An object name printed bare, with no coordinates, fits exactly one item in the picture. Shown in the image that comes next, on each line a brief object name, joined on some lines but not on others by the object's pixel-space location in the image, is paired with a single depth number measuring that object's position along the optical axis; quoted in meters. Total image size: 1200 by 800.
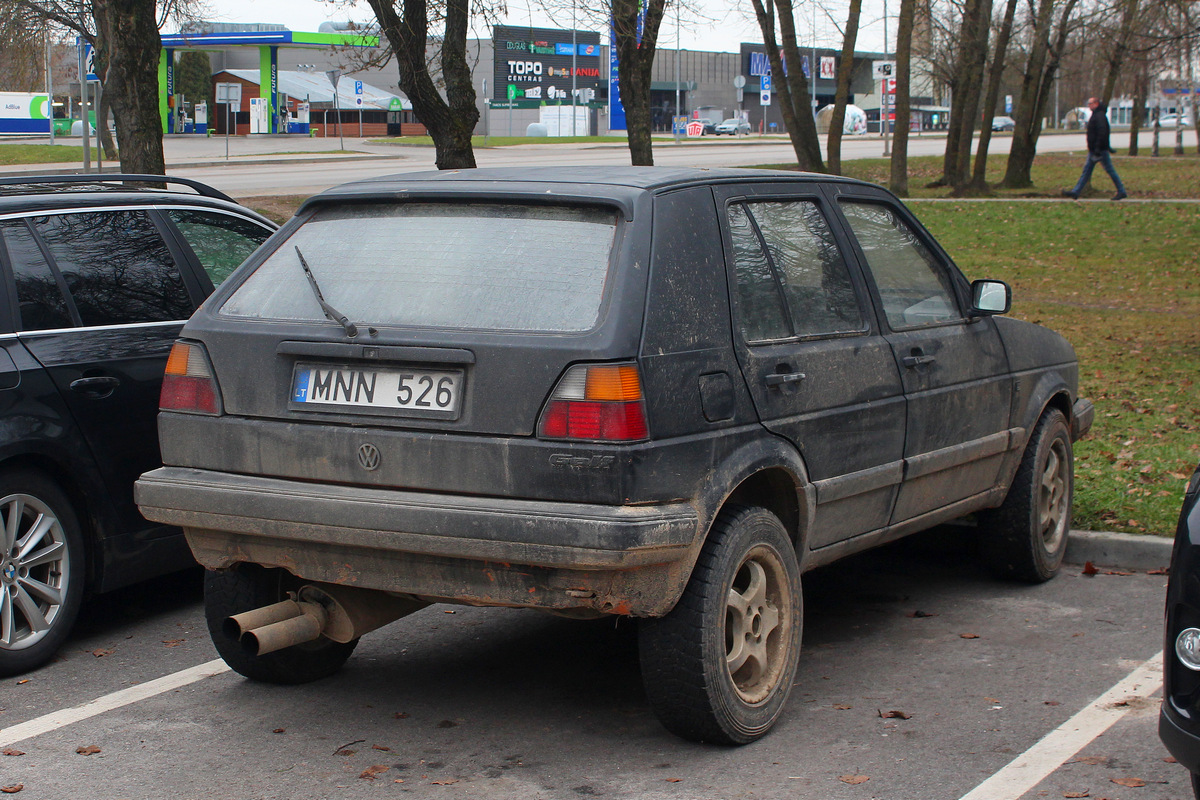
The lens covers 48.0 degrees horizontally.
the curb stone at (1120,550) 6.25
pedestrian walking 24.42
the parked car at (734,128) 88.00
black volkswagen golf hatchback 3.78
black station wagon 4.96
